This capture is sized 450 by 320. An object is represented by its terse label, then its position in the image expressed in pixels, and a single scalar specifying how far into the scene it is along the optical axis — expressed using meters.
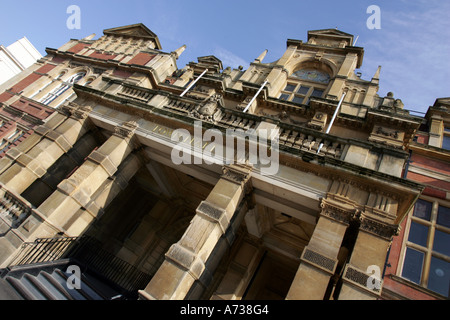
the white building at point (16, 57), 29.42
